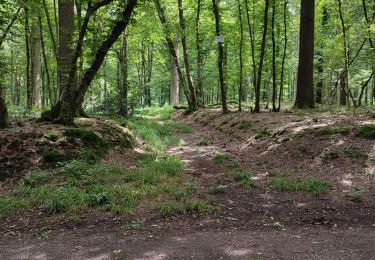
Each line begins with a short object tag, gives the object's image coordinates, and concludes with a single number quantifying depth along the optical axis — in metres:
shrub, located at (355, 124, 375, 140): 8.66
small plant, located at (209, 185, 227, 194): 7.10
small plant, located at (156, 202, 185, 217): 5.98
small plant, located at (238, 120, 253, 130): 13.50
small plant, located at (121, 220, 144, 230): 5.52
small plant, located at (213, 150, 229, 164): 9.61
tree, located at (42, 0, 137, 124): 9.82
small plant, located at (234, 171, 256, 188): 7.52
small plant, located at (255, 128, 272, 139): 11.47
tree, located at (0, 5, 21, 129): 9.50
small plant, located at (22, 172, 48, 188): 7.15
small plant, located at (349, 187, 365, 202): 6.45
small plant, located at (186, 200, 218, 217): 6.08
